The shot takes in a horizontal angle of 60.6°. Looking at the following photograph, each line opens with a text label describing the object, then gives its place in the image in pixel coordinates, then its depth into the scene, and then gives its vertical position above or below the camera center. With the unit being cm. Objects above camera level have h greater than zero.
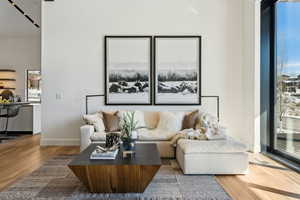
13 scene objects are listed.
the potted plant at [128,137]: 313 -47
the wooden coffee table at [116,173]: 262 -77
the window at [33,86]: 825 +39
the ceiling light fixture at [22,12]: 563 +209
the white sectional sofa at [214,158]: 354 -82
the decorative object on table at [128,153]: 295 -64
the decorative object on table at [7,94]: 743 +10
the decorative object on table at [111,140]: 326 -53
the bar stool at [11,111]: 677 -35
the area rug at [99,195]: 275 -105
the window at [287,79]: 423 +35
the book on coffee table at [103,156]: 283 -64
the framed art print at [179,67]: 546 +68
